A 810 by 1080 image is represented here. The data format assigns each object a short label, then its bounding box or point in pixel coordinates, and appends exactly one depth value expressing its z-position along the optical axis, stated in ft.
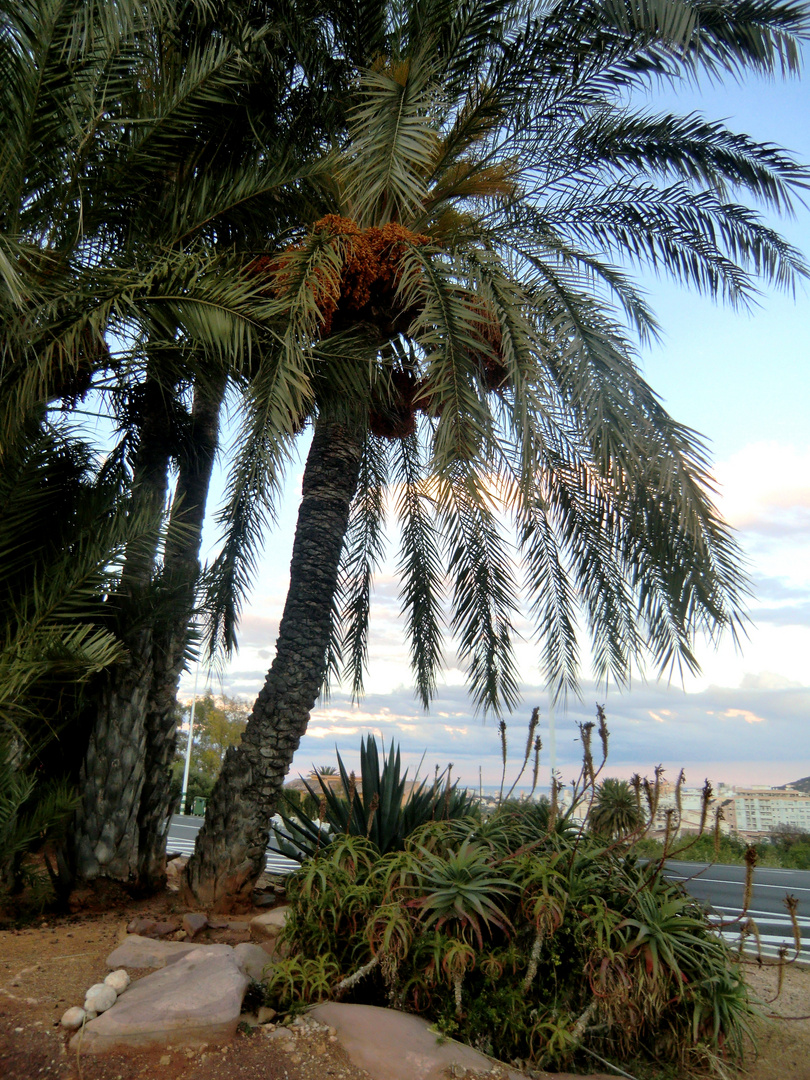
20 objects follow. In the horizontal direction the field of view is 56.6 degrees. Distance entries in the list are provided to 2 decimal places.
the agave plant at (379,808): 18.19
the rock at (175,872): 22.13
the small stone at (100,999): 12.00
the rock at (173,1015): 11.24
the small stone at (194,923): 15.71
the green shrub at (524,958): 12.18
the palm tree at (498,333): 17.39
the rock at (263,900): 18.40
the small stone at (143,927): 15.76
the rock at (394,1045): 10.87
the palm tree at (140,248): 16.57
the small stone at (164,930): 15.70
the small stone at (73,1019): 11.67
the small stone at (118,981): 12.60
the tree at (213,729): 94.73
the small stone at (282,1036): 11.43
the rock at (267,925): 15.90
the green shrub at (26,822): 16.30
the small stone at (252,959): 13.33
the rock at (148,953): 13.84
